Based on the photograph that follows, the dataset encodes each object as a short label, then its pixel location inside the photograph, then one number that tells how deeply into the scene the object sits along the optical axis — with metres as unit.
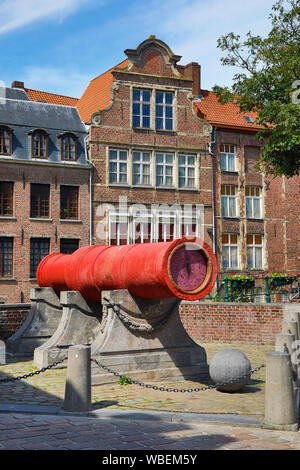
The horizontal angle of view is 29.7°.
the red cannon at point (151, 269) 9.05
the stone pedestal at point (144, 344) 10.30
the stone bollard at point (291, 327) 11.84
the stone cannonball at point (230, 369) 9.42
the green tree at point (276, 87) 18.45
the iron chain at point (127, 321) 10.32
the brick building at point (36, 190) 24.80
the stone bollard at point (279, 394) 6.75
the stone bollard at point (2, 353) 13.23
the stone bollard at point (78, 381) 7.64
